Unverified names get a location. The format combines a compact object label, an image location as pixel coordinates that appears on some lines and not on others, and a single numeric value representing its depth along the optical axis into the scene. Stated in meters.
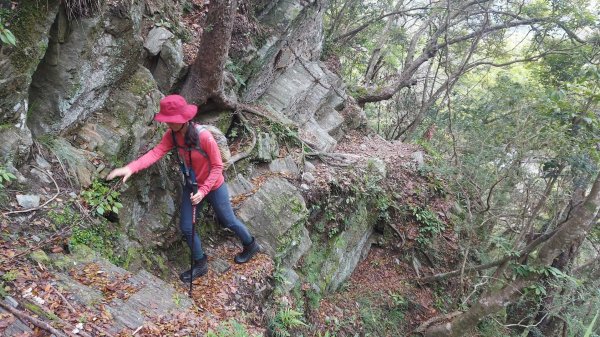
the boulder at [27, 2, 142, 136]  4.65
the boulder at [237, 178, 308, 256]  6.16
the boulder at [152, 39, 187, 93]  6.54
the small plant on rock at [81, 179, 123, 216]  4.28
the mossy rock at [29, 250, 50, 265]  3.37
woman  4.09
